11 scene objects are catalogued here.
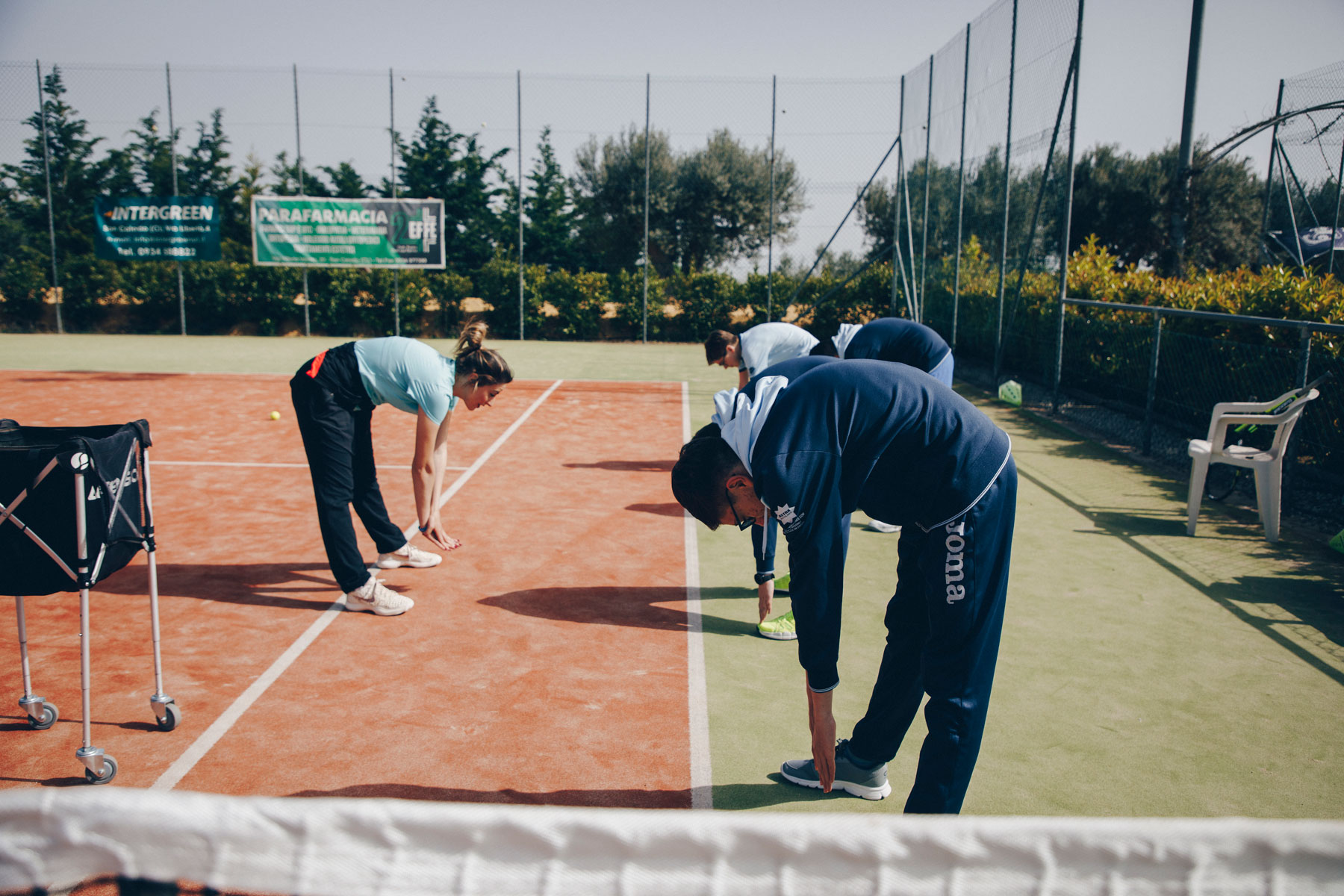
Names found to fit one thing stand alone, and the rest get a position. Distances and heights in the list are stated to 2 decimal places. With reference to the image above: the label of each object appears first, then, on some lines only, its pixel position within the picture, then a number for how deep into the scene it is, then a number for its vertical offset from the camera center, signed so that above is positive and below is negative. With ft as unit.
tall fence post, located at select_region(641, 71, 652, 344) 68.64 +8.36
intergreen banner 67.67 +6.31
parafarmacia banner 67.36 +6.16
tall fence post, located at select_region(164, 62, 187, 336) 67.67 +1.40
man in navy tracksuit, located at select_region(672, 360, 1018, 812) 7.12 -1.48
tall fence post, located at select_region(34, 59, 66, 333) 67.77 +6.83
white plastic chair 20.66 -2.90
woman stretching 15.48 -1.50
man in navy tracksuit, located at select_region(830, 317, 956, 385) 19.27 -0.47
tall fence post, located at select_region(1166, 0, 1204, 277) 38.75 +8.92
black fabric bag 9.97 -2.31
